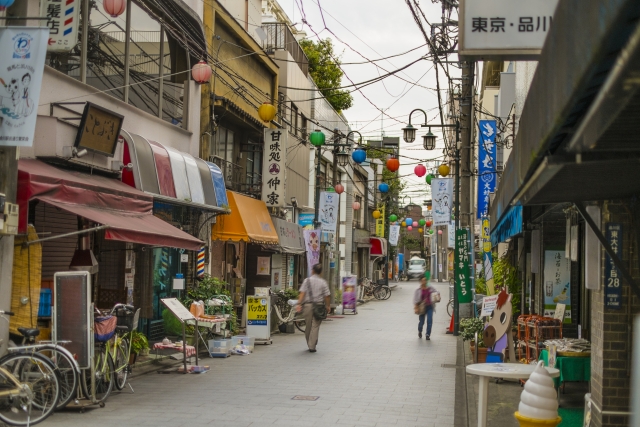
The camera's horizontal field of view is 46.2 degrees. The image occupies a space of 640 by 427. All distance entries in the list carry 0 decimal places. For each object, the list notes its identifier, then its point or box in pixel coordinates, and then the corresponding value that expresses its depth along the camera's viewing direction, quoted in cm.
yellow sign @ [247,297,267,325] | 2039
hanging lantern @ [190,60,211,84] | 1797
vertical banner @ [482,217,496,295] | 1925
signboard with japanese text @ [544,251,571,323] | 1515
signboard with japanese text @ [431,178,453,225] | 2809
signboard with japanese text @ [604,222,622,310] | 799
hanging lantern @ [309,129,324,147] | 2459
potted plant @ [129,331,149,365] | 1369
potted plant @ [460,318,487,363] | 1587
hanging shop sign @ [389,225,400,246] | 6525
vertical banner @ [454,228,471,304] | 2025
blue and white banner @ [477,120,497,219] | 2216
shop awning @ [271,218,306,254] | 2724
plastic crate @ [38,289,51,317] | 1170
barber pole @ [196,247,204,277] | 2052
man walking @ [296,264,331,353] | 1853
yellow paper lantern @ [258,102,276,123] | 1866
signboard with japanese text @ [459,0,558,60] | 801
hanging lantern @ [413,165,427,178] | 2910
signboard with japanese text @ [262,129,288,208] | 2470
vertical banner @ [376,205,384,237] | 6191
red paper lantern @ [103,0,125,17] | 1288
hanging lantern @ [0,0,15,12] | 891
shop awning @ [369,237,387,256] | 6106
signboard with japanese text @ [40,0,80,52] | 1241
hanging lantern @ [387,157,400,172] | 2548
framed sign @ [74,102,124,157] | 1319
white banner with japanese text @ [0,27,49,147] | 967
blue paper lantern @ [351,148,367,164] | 2542
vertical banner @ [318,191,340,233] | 3262
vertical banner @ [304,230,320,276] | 2998
